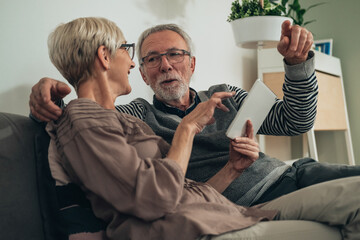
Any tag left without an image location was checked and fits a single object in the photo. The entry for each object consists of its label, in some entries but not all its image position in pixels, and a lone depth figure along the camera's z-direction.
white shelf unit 2.93
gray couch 0.95
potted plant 2.43
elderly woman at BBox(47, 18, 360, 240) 0.91
